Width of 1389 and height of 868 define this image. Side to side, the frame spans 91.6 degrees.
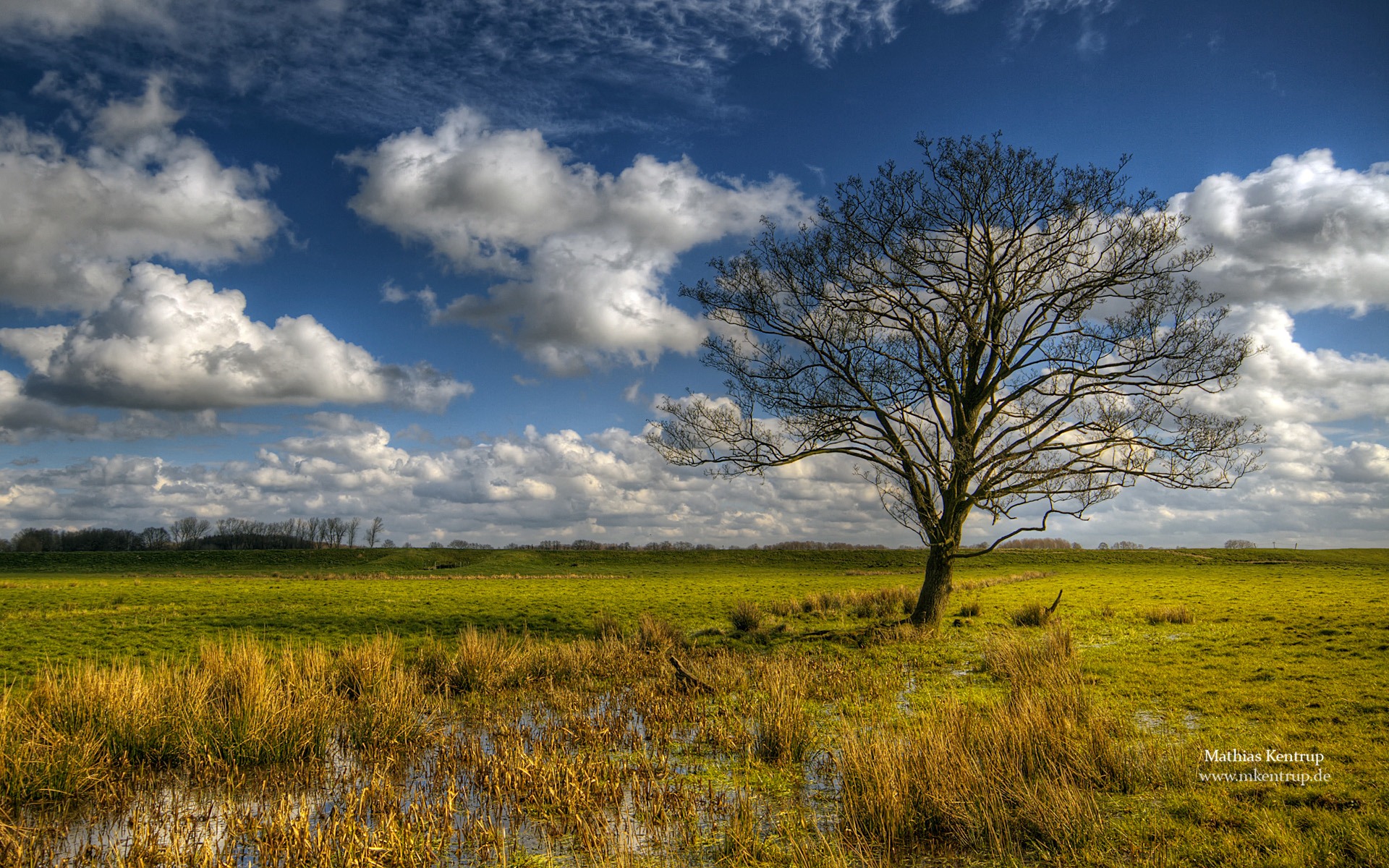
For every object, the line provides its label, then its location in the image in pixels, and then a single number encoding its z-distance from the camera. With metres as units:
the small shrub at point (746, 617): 21.16
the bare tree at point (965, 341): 16.64
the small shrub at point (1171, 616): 22.14
